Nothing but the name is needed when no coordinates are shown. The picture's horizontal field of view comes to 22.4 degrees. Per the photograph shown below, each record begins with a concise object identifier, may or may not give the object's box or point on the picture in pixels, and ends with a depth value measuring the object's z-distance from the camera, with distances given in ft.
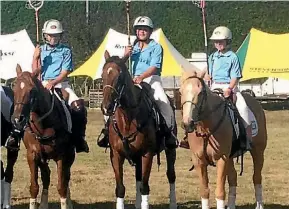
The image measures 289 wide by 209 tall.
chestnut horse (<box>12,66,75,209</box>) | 29.66
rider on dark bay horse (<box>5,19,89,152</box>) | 32.50
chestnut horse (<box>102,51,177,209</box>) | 30.94
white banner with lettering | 103.24
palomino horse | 29.04
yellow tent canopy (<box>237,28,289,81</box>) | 102.89
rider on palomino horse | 32.65
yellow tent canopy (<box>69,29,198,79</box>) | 98.66
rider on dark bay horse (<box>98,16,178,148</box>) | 33.12
